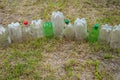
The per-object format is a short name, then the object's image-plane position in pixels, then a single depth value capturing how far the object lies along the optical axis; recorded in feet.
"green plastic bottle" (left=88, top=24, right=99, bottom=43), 6.46
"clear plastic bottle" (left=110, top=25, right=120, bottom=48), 6.07
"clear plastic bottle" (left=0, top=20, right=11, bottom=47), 6.31
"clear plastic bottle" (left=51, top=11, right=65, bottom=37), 6.45
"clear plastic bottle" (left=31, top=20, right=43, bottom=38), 6.45
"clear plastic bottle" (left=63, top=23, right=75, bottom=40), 6.43
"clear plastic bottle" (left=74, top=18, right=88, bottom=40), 6.29
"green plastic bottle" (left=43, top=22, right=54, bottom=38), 6.69
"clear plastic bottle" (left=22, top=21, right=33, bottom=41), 6.52
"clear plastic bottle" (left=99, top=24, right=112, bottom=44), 6.18
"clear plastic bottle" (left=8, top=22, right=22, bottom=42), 6.34
